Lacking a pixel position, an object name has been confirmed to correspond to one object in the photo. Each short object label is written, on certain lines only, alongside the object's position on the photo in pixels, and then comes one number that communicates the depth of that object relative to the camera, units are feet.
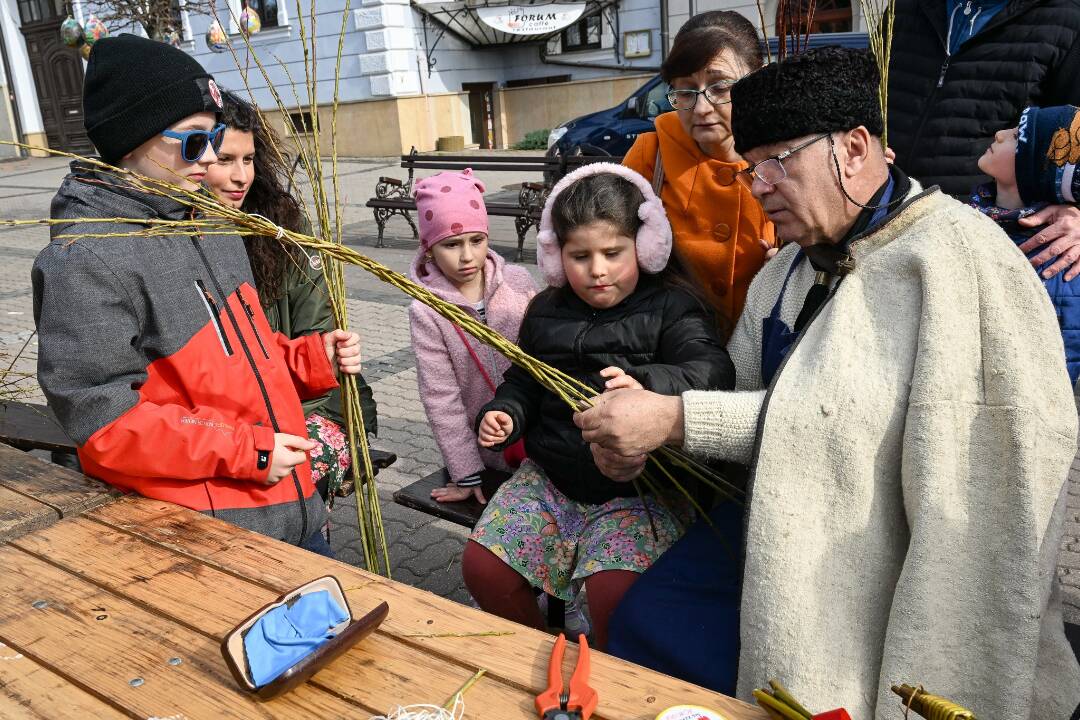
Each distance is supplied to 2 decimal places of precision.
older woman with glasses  7.50
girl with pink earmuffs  7.02
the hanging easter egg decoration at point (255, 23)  50.57
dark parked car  34.64
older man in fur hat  4.82
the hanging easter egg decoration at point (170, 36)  52.54
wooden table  4.31
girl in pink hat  8.71
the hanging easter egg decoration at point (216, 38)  51.01
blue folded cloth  4.42
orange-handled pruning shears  4.10
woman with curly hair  8.38
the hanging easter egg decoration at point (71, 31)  54.90
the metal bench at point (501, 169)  27.07
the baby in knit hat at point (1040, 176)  6.72
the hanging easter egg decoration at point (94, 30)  52.39
